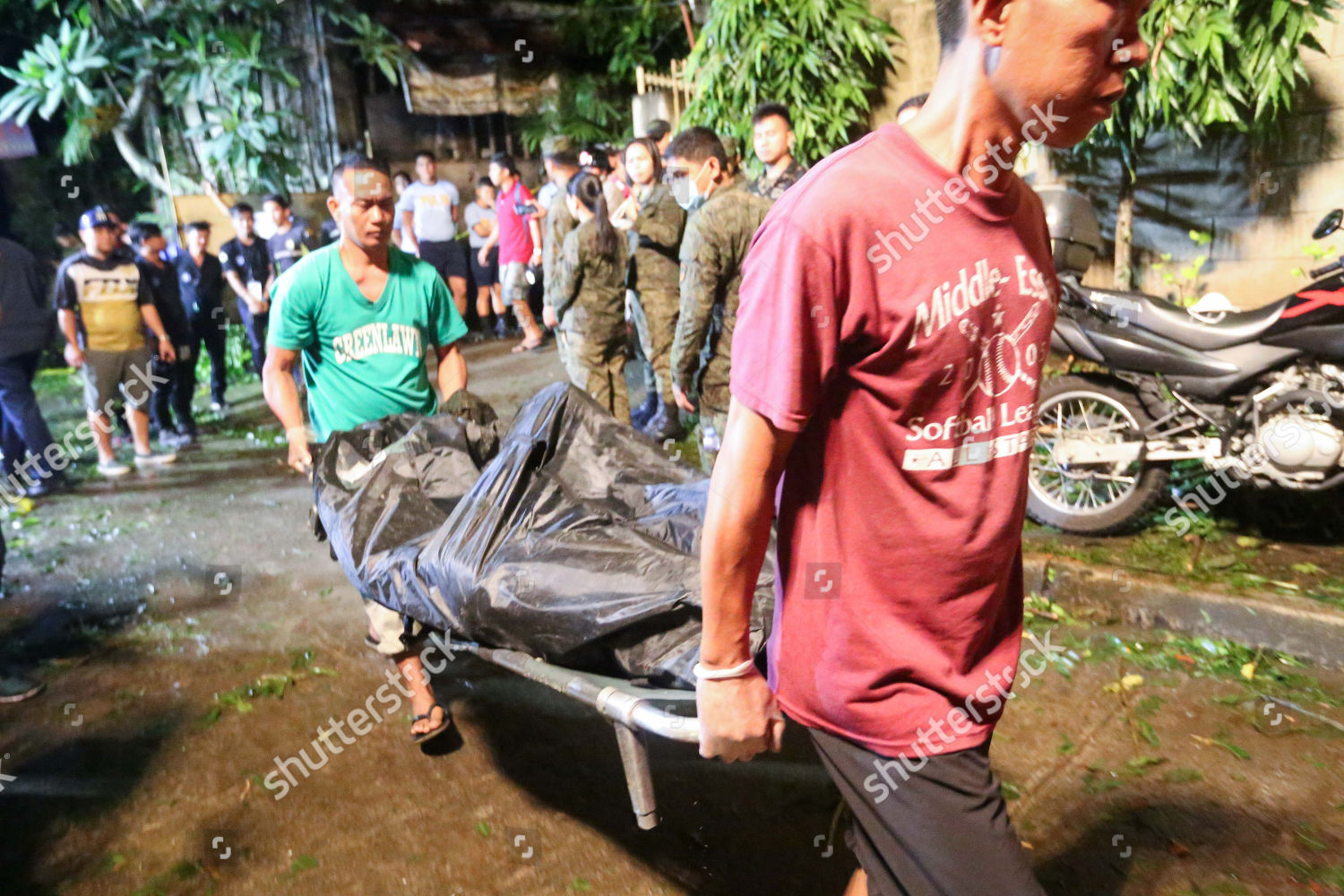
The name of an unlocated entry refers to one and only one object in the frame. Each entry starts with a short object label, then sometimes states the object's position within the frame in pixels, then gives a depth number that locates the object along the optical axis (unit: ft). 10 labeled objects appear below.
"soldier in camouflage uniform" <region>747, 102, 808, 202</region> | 18.21
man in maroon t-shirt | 4.42
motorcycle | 13.42
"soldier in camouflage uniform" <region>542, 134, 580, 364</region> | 23.49
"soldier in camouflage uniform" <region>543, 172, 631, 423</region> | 21.80
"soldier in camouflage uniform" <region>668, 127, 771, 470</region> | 17.13
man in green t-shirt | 11.88
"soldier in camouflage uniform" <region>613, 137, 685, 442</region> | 22.54
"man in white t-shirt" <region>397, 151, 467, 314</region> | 39.34
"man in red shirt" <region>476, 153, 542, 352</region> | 38.09
